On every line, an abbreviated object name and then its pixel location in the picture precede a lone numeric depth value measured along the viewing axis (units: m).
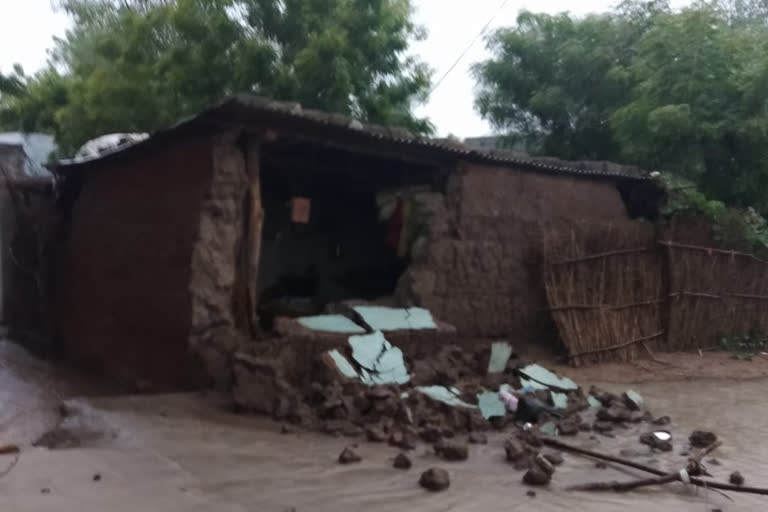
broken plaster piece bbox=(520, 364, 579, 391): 6.99
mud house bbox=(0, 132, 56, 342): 10.62
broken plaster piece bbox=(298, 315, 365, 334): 6.64
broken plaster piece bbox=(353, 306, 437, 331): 7.01
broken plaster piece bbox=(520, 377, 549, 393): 6.68
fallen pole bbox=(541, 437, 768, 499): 4.34
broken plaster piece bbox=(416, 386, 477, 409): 6.02
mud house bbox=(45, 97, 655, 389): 6.68
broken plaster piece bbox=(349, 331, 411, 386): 6.33
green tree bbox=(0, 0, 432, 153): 11.80
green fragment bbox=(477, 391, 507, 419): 6.09
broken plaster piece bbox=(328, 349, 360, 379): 6.16
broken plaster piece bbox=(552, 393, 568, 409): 6.49
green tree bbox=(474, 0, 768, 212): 11.41
